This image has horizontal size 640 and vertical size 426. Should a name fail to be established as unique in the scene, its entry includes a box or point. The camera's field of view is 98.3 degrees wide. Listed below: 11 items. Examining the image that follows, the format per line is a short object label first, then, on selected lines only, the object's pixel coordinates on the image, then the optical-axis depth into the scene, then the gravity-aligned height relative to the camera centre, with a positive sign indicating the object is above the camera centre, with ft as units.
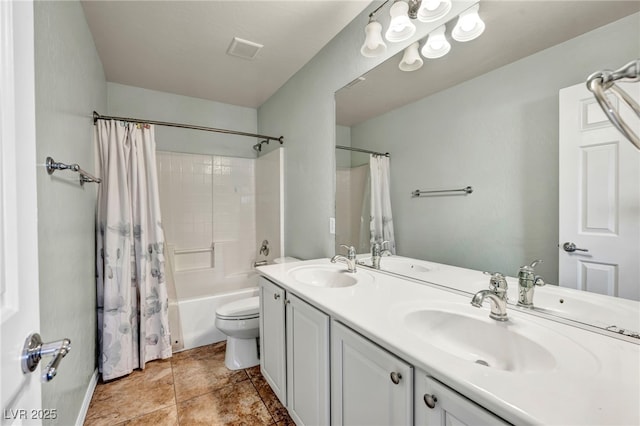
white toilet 6.52 -2.89
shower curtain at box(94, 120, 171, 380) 6.39 -1.03
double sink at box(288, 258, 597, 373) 2.45 -1.34
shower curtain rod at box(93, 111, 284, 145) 6.51 +2.30
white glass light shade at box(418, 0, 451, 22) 4.12 +3.03
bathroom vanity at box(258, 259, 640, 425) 1.86 -1.32
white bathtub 7.73 -3.01
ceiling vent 6.39 +3.90
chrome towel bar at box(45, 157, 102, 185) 3.51 +0.62
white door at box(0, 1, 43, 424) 1.54 -0.01
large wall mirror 2.87 +1.11
